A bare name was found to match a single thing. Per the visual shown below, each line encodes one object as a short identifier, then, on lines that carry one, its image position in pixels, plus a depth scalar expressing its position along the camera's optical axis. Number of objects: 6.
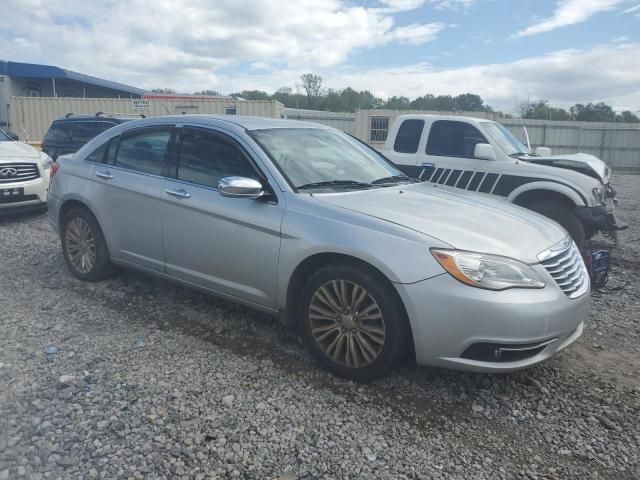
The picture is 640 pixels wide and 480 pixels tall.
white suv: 7.80
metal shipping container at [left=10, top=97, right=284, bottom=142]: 20.94
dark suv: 12.11
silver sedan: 2.88
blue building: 25.14
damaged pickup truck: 6.57
